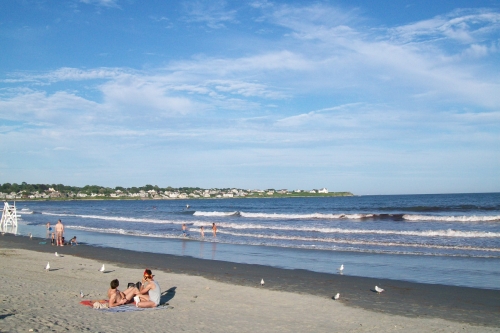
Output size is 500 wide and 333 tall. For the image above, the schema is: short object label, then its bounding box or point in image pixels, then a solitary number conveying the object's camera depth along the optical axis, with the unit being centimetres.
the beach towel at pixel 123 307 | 901
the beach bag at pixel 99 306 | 903
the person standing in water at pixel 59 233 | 2377
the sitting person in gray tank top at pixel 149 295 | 940
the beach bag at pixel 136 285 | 1002
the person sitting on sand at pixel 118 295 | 930
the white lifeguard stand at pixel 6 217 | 3370
